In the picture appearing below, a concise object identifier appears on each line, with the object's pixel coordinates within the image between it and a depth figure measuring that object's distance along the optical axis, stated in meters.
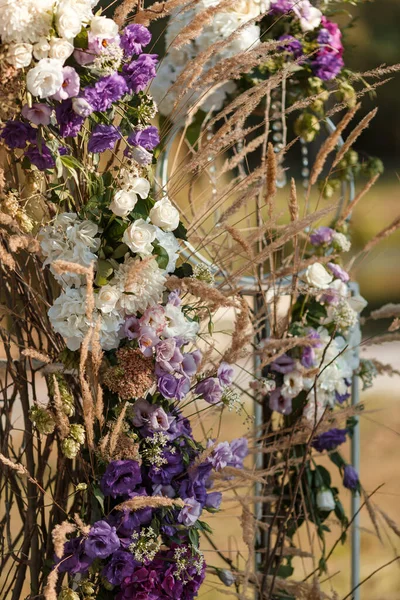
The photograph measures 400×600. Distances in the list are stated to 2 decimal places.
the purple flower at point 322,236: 4.05
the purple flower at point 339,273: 3.98
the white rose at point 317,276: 3.88
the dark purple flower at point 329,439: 4.00
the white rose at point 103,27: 3.09
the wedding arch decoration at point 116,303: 3.11
